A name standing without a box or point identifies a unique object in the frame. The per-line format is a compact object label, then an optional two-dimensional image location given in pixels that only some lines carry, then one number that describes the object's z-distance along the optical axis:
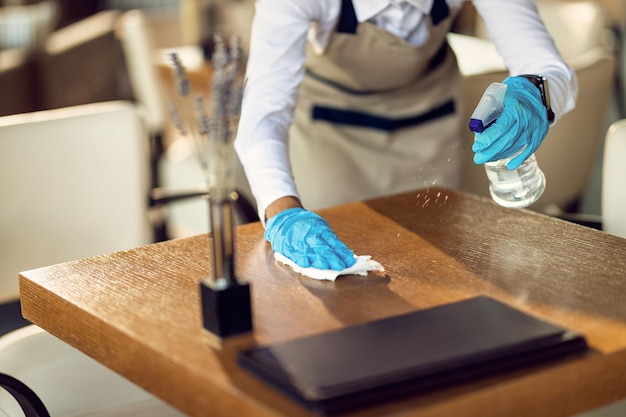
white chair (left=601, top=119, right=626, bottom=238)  2.53
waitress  2.23
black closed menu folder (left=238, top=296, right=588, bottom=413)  1.66
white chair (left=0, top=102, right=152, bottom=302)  2.90
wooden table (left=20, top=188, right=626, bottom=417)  1.73
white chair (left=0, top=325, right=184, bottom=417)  2.25
